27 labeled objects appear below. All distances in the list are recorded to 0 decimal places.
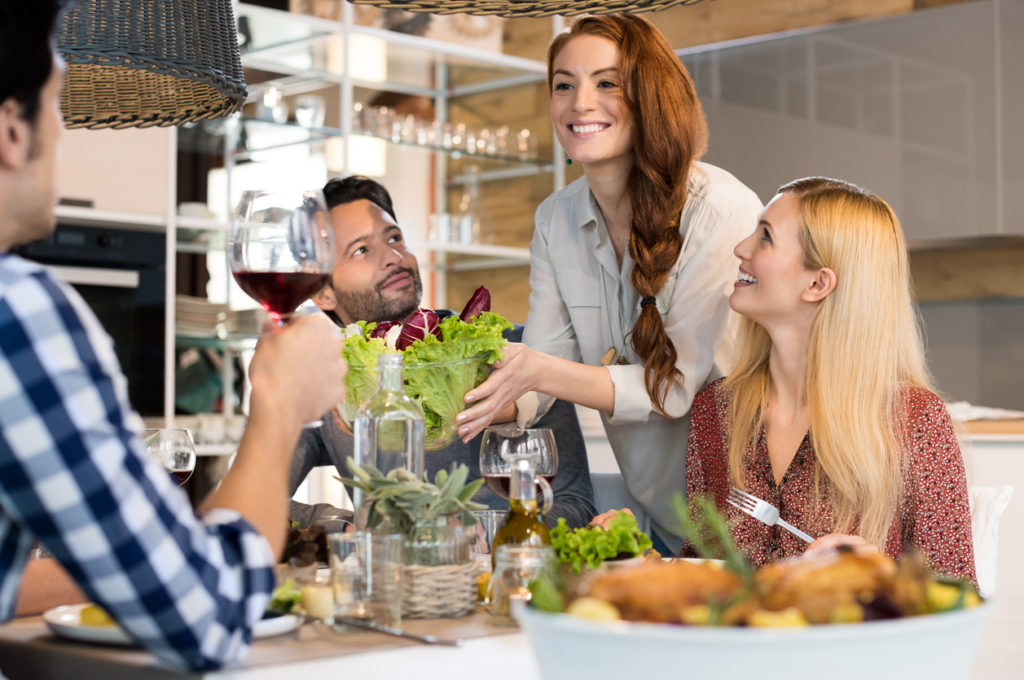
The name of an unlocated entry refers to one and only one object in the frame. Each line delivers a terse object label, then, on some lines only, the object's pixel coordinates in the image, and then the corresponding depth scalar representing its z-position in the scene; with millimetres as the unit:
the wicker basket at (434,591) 1282
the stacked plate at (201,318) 4211
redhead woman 2248
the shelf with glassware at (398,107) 4484
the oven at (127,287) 3928
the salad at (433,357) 1619
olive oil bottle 1340
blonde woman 1884
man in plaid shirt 852
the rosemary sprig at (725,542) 794
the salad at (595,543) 1365
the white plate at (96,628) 1088
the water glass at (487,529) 1634
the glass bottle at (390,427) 1392
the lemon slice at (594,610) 756
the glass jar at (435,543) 1306
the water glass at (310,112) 4516
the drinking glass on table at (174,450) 1814
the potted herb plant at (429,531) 1285
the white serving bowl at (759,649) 692
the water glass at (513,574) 1254
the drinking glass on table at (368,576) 1223
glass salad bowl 1604
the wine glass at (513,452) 1514
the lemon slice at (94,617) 1121
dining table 1033
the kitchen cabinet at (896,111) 4199
